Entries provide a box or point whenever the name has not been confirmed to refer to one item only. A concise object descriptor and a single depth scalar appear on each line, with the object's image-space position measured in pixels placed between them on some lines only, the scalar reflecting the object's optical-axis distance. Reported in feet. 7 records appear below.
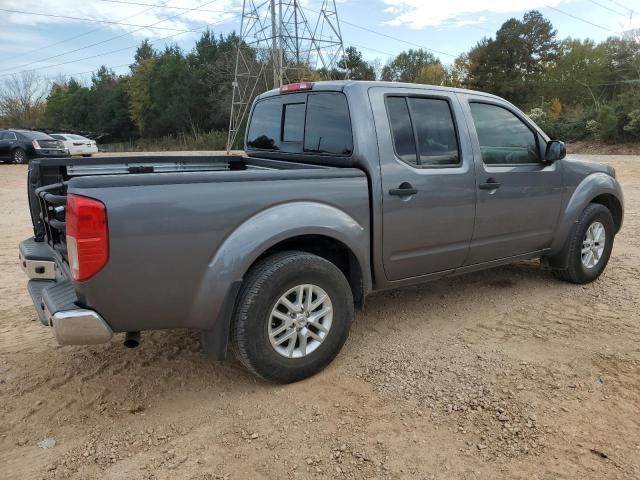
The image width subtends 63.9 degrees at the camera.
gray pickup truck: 8.59
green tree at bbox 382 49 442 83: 240.73
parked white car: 71.41
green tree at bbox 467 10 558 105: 158.40
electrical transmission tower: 99.81
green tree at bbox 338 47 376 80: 192.07
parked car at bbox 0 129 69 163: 67.05
